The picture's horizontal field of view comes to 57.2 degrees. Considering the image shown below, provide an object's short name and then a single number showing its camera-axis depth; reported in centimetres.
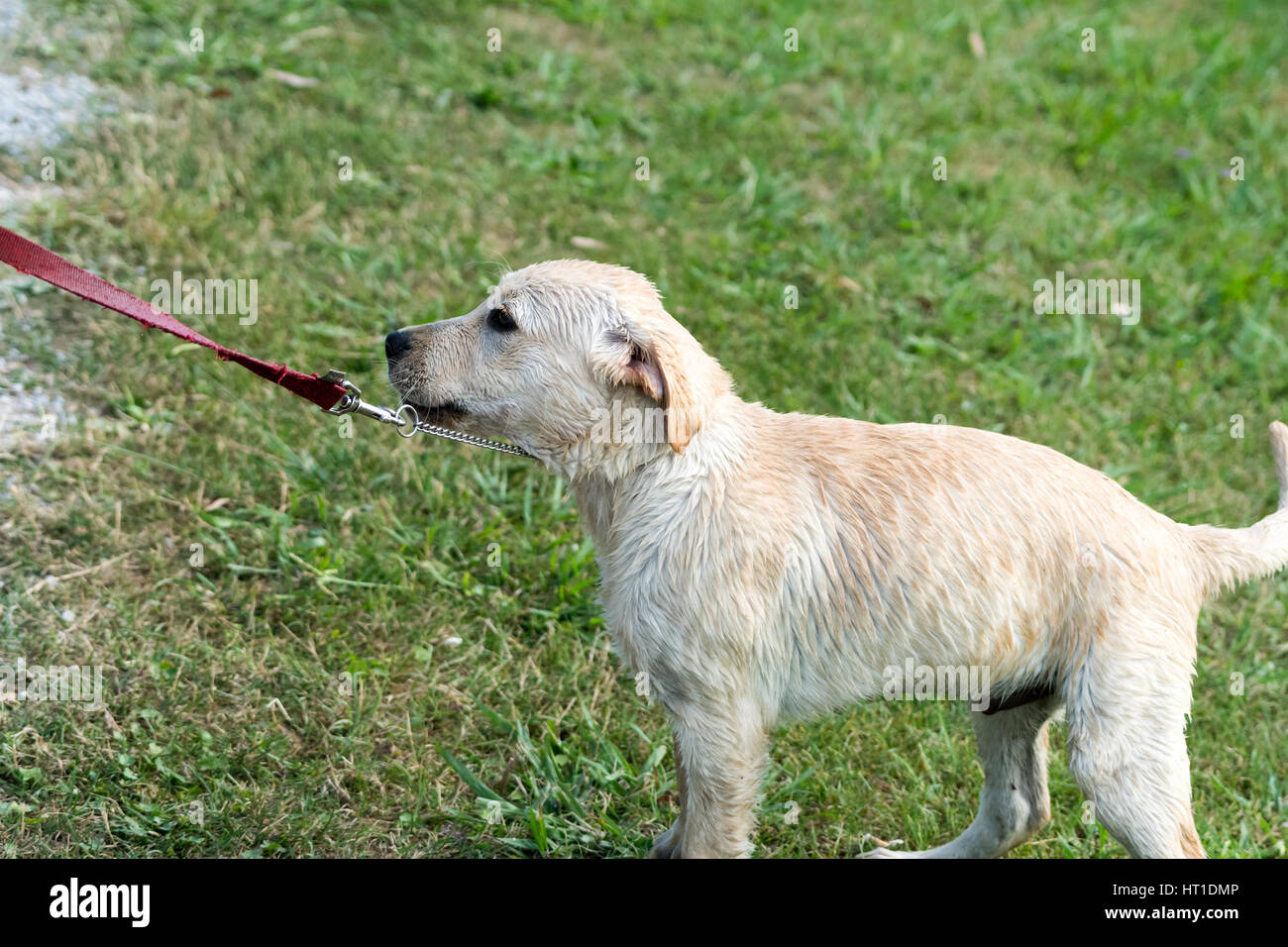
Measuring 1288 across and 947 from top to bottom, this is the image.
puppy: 346
